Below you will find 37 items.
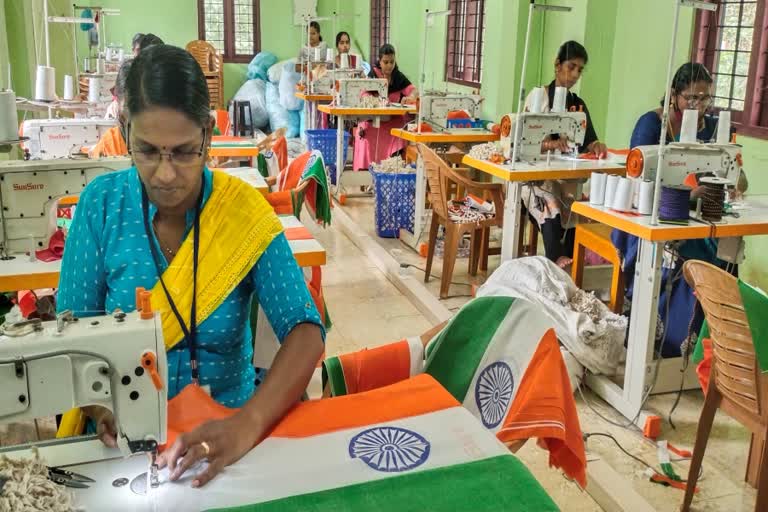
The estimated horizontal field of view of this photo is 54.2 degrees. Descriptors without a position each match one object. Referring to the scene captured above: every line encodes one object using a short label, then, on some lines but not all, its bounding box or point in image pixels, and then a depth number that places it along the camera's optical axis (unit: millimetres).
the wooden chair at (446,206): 4336
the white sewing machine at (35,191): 2135
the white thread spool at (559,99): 3984
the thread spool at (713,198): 2861
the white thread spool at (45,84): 3613
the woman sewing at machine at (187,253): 1268
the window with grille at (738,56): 4199
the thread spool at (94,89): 4594
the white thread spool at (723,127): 3133
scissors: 1041
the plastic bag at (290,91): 10648
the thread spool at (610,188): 3033
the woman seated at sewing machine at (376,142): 6980
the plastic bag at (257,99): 11133
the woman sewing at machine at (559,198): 4203
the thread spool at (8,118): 2125
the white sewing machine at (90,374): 1027
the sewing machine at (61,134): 3719
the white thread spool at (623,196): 2955
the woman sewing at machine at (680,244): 3184
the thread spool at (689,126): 3045
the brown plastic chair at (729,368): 1983
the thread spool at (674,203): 2799
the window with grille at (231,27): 11594
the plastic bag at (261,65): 11602
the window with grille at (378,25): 10312
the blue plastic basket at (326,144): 7180
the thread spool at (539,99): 4090
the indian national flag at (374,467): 1035
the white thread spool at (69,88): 4351
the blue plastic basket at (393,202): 5465
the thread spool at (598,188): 3102
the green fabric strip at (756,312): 1883
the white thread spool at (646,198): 2891
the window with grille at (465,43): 7398
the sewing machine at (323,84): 8430
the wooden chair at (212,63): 11121
